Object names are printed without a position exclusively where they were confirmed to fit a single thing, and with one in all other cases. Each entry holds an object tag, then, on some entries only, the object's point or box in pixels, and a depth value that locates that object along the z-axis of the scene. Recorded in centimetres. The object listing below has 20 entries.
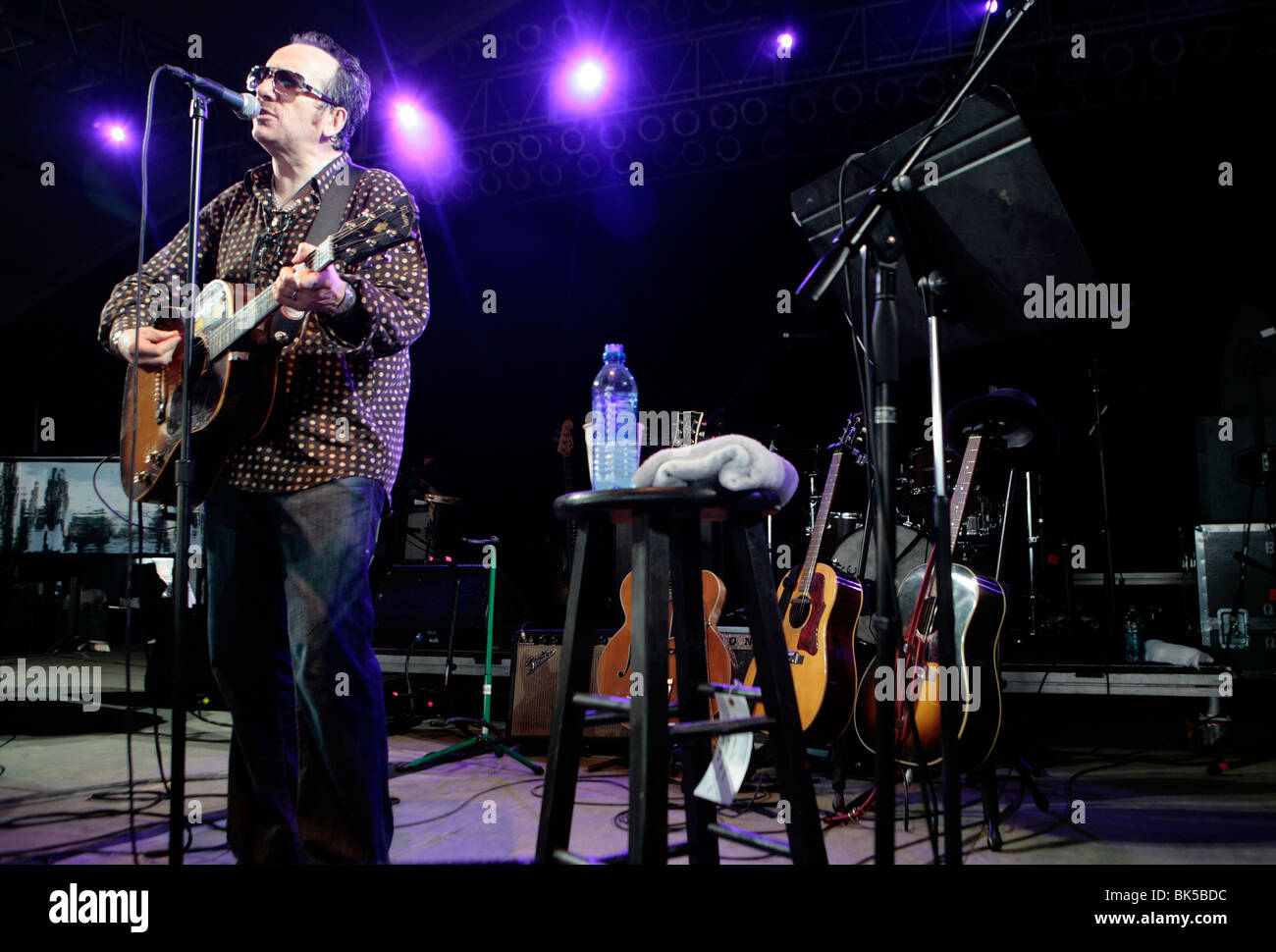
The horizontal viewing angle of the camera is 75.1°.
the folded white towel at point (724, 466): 156
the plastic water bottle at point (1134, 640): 536
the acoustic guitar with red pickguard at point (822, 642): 346
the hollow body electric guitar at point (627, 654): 375
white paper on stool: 164
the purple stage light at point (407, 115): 659
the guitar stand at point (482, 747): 390
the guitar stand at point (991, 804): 273
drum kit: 320
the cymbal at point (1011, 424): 312
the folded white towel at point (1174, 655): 433
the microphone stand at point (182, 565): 160
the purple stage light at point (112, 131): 698
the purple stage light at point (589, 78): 607
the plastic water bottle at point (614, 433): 218
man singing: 177
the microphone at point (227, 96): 186
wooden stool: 147
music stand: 162
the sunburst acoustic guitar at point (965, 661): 288
